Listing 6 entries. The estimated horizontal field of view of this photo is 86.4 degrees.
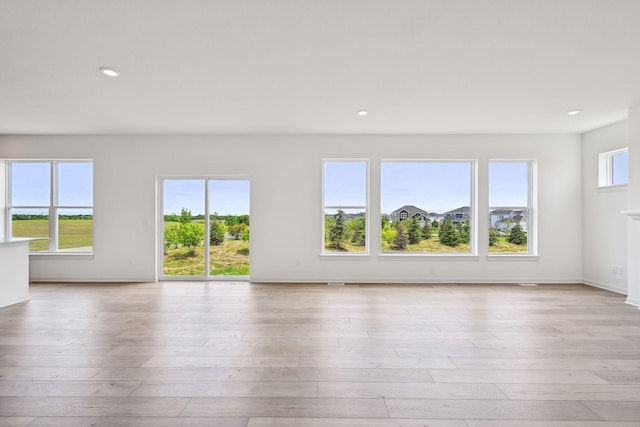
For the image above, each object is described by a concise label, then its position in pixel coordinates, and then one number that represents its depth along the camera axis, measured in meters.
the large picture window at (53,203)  6.30
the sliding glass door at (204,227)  6.36
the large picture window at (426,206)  6.34
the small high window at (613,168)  5.35
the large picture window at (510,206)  6.26
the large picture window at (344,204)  6.33
